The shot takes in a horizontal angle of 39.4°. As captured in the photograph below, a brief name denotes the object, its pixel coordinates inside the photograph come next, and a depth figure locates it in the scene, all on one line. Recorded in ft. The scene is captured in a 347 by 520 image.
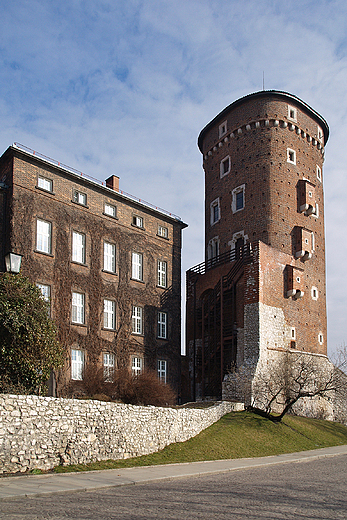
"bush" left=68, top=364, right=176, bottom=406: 77.82
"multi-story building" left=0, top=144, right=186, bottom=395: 88.02
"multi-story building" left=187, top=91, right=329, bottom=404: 106.73
